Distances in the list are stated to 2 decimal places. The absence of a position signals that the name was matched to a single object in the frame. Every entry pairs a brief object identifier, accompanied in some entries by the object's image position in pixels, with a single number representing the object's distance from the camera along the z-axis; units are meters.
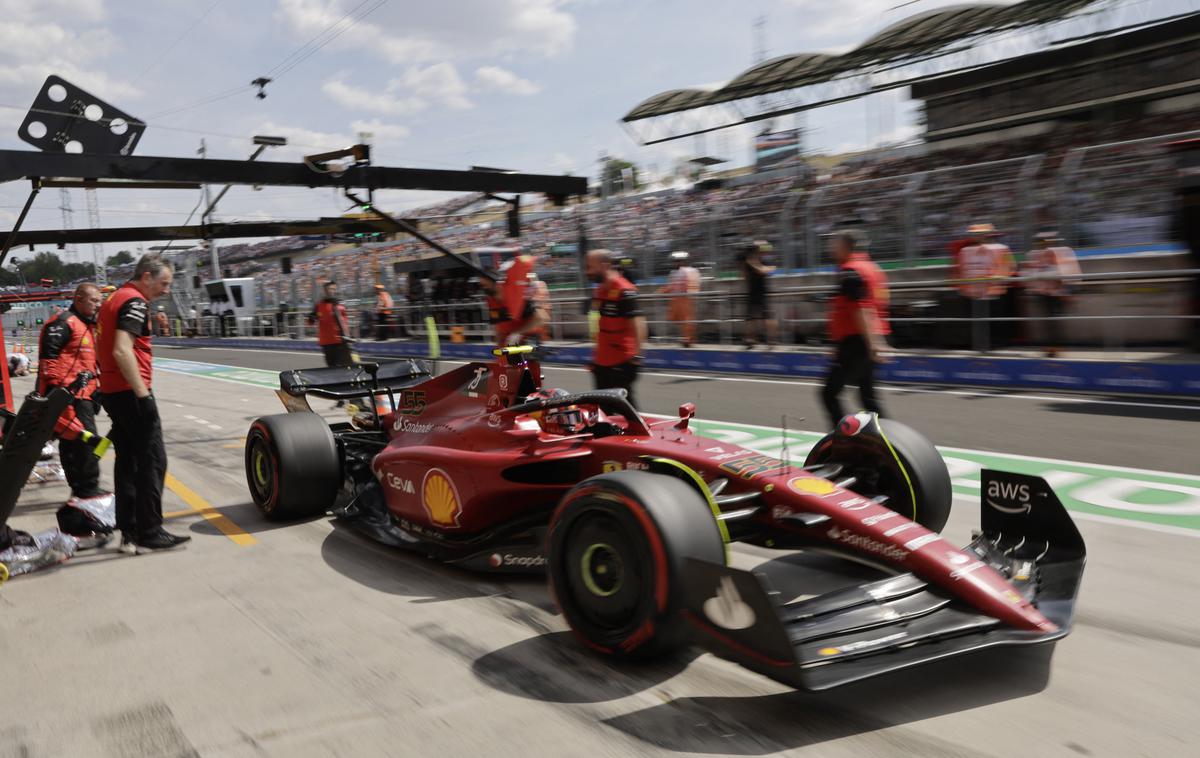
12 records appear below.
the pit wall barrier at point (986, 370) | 9.43
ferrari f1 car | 2.98
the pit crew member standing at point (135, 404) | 5.12
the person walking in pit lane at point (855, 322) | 6.42
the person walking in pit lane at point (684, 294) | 16.02
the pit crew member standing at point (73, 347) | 7.23
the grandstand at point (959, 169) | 12.70
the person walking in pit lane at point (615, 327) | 7.27
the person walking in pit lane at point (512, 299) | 9.70
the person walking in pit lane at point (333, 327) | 11.44
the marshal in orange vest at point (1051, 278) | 11.52
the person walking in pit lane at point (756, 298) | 14.67
